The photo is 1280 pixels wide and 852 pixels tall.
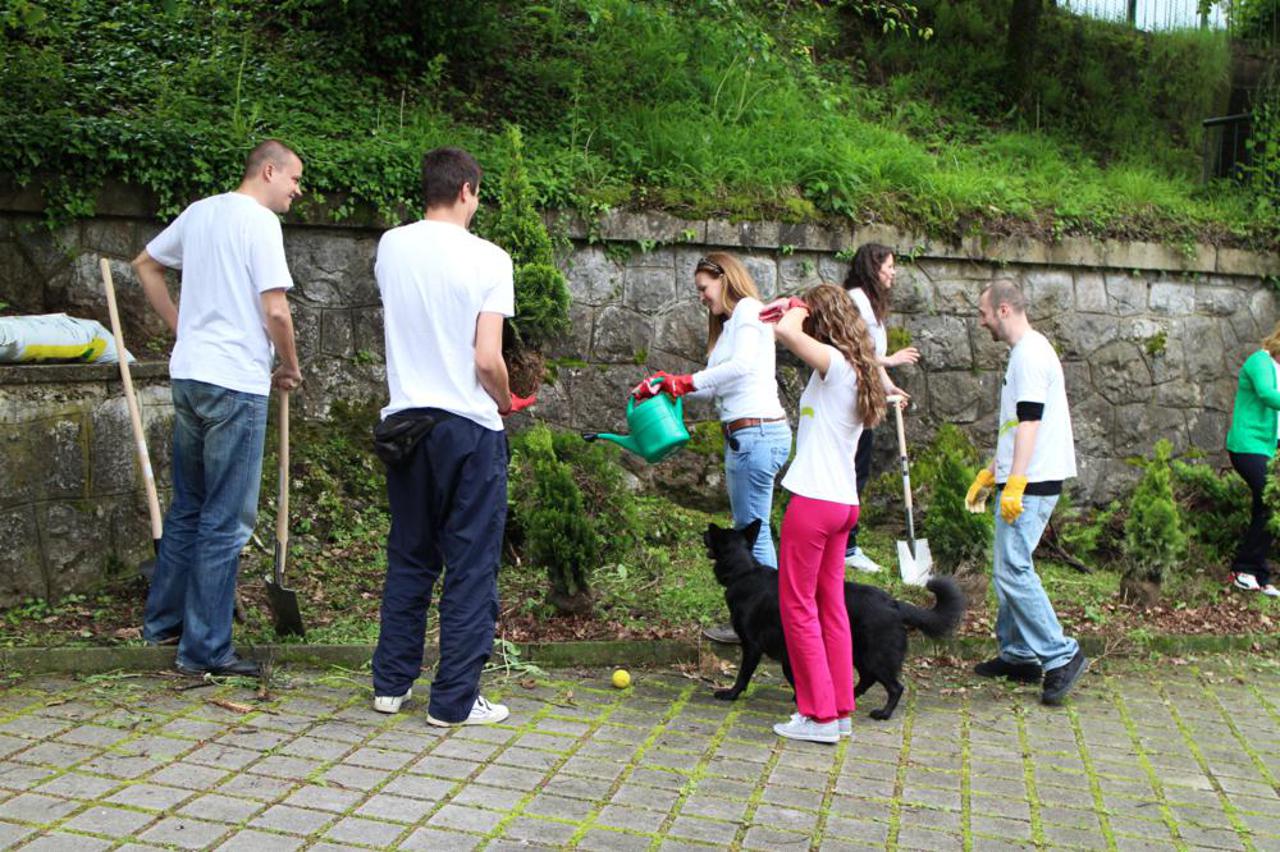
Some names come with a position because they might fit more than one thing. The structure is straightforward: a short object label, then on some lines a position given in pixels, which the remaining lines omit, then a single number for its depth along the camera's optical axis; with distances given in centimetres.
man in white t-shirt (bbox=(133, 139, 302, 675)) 505
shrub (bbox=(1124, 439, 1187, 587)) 698
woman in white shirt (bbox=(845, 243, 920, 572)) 767
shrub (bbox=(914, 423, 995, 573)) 740
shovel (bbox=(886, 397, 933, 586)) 752
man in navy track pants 462
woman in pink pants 484
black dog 517
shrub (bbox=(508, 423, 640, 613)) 597
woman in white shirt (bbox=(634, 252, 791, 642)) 600
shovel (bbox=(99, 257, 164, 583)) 550
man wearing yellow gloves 550
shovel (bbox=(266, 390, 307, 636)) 549
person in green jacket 799
